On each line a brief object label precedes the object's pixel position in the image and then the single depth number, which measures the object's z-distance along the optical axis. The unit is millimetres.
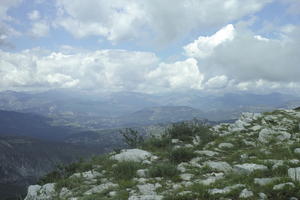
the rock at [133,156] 11812
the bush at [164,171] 8984
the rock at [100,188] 8027
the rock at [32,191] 8164
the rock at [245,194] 5707
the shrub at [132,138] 16062
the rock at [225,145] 13062
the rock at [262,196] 5551
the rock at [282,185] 5684
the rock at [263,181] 6273
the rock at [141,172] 9445
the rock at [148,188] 7305
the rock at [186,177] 8445
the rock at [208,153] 11773
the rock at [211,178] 7317
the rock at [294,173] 6141
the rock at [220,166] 9088
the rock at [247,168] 7652
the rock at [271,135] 13430
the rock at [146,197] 6466
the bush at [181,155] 11211
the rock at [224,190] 6125
